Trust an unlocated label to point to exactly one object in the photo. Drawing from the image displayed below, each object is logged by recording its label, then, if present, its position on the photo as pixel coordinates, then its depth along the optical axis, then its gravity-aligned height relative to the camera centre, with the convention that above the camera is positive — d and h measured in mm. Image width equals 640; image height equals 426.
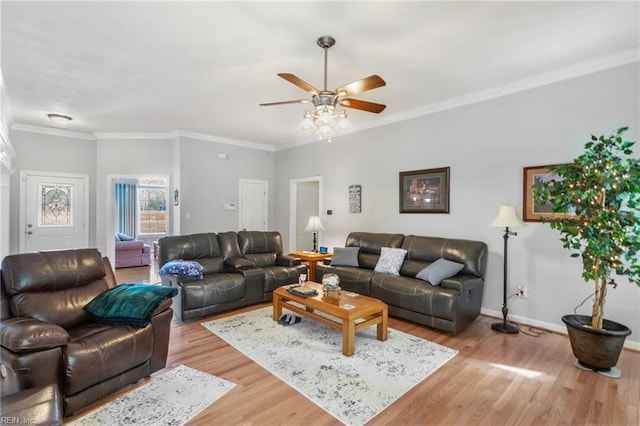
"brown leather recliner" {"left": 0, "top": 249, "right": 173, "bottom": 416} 1880 -840
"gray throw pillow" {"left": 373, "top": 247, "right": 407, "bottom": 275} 4332 -682
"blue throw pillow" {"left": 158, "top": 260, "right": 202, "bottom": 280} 4016 -744
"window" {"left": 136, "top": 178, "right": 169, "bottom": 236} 10086 +23
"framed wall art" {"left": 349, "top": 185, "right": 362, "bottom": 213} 5672 +237
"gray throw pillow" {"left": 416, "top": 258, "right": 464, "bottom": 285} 3711 -700
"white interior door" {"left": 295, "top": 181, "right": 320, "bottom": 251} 7230 +22
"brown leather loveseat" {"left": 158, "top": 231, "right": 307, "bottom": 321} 3900 -856
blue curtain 9930 +51
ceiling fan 2691 +1000
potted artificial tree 2576 -104
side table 5481 -821
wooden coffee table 2955 -983
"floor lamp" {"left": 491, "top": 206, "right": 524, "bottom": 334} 3535 -149
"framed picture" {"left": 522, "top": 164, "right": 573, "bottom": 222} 3582 +205
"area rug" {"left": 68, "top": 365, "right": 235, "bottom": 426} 2049 -1343
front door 5812 -36
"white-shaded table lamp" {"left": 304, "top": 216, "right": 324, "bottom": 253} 5863 -258
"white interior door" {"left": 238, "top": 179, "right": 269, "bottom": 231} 7020 +130
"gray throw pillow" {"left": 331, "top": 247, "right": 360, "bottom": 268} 4891 -704
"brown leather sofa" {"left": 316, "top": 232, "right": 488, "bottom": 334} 3465 -860
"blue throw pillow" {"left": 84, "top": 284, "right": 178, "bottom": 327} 2357 -721
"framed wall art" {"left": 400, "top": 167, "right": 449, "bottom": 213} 4520 +311
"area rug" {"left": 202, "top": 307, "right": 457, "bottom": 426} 2311 -1343
